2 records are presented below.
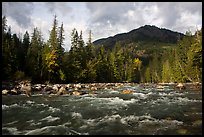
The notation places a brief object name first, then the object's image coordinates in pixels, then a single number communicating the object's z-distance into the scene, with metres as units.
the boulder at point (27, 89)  17.17
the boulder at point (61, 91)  16.83
